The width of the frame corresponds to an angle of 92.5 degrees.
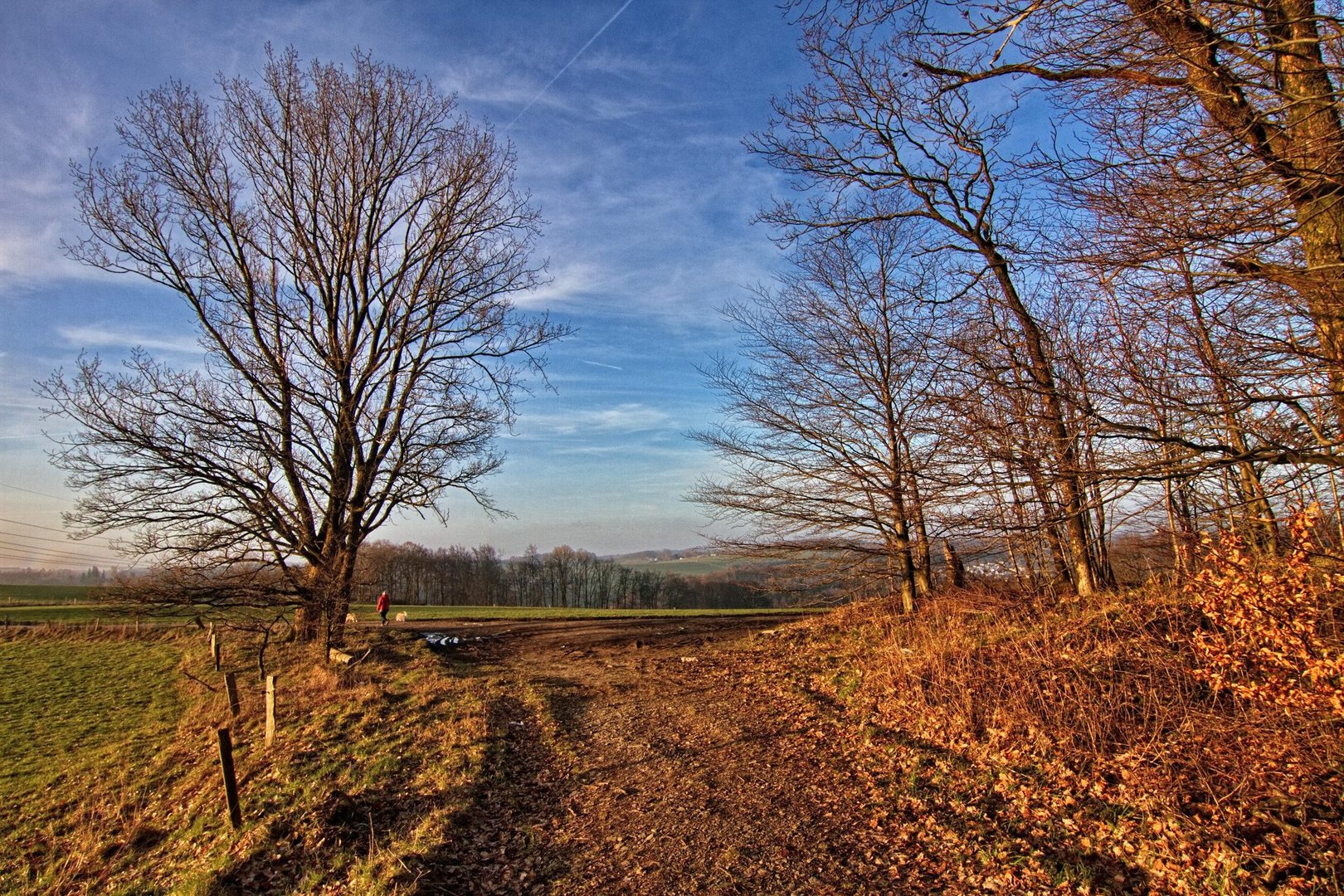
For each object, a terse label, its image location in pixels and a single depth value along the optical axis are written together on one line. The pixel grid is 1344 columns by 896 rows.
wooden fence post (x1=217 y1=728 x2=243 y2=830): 6.71
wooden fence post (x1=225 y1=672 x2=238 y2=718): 8.92
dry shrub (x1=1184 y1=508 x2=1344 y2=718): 4.89
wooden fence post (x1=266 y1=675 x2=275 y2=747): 9.04
